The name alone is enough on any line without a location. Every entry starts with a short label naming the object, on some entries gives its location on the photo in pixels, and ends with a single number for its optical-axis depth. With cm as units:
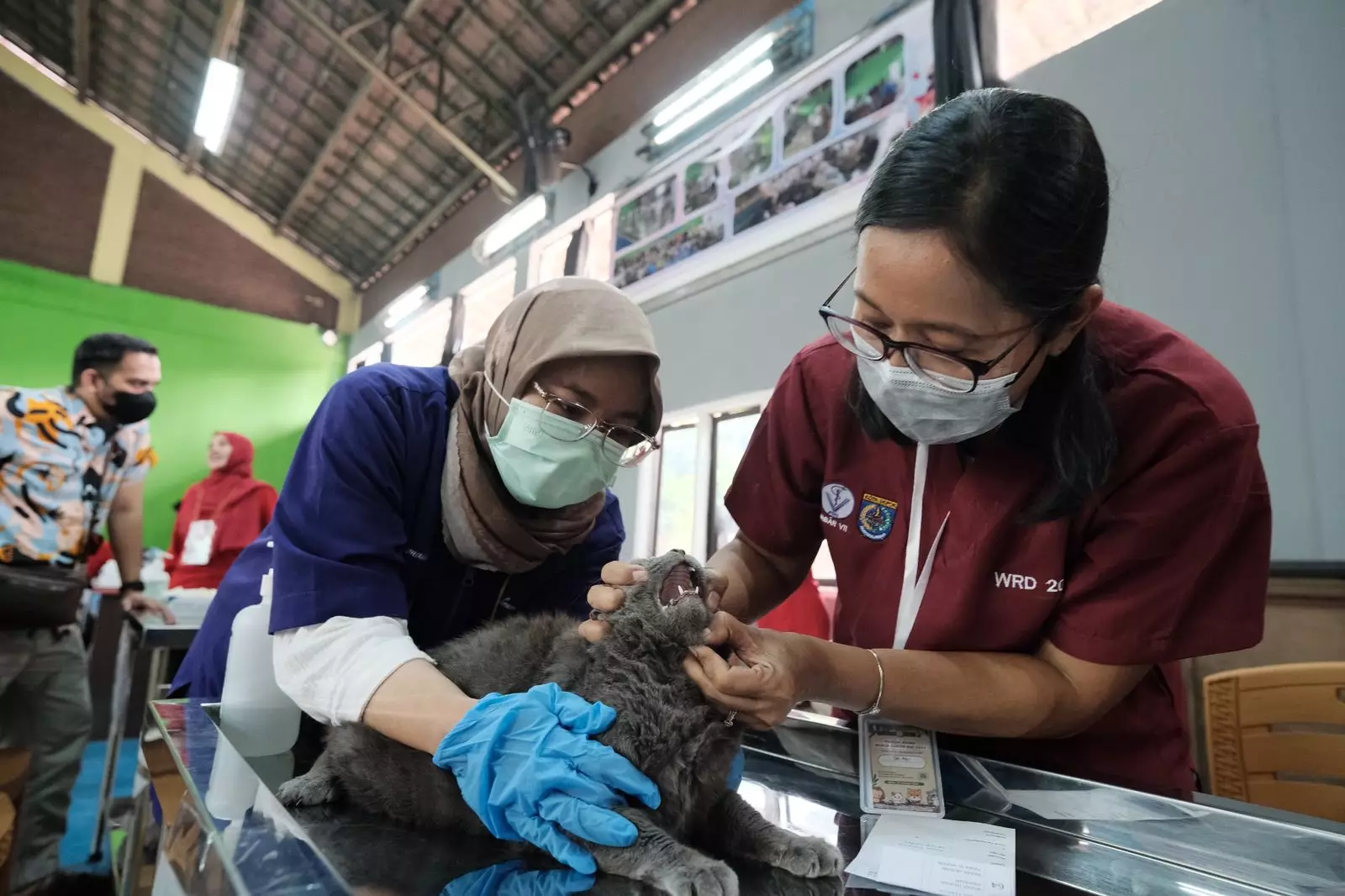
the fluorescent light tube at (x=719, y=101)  402
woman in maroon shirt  93
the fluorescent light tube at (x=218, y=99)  575
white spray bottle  122
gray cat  81
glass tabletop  71
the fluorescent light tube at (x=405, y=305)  834
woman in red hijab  443
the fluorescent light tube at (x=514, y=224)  588
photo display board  312
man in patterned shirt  252
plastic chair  141
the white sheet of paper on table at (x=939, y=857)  79
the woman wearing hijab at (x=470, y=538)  84
